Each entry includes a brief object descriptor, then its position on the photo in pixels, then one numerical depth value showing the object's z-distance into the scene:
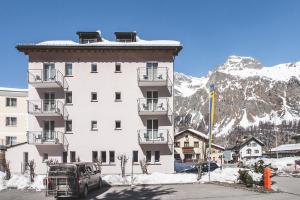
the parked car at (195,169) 28.91
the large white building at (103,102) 28.00
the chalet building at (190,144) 61.38
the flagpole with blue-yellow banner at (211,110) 19.46
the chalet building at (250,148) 84.01
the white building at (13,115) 41.00
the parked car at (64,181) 15.41
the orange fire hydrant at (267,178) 17.13
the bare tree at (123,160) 26.62
